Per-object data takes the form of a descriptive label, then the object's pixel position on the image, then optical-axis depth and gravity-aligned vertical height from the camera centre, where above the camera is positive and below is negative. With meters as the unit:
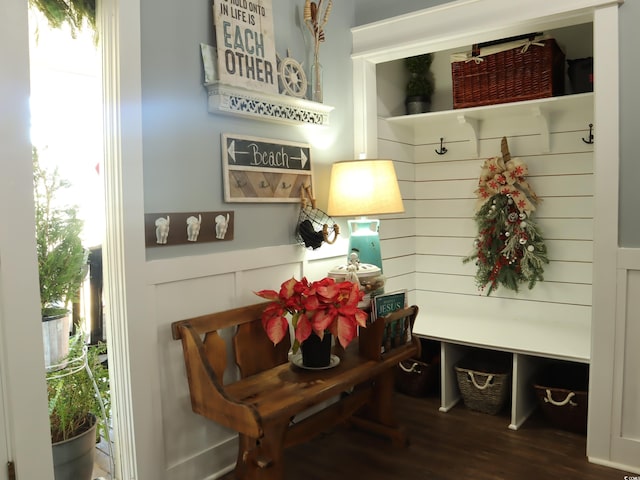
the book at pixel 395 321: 2.37 -0.49
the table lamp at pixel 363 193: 2.58 +0.07
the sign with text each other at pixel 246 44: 2.20 +0.72
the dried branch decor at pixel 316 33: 2.64 +0.88
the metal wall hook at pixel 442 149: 3.47 +0.37
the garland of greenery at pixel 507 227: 3.05 -0.13
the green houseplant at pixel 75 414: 2.08 -0.84
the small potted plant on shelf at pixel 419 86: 3.37 +0.78
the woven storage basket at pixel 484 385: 2.82 -0.98
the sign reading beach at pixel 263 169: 2.28 +0.18
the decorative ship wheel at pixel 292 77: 2.49 +0.63
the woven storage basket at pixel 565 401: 2.59 -0.98
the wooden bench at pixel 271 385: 1.85 -0.68
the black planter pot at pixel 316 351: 2.14 -0.58
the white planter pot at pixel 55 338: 2.08 -0.51
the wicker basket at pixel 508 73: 2.78 +0.72
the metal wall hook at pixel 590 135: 2.91 +0.37
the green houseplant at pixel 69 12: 1.91 +0.73
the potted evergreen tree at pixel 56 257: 2.09 -0.18
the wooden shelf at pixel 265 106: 2.16 +0.46
